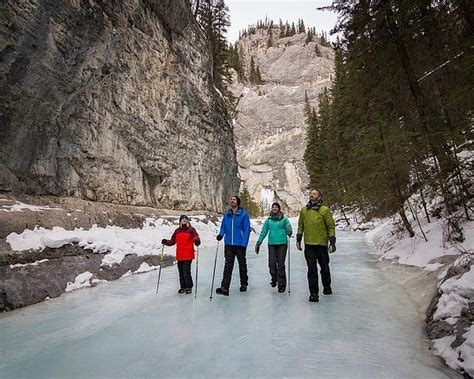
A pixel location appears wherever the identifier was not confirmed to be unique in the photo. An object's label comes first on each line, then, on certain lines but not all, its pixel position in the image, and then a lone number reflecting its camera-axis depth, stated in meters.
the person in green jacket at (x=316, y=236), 5.94
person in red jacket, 7.01
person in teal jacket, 6.73
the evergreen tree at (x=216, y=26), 31.14
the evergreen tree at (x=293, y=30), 113.26
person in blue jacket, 6.69
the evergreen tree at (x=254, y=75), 95.38
